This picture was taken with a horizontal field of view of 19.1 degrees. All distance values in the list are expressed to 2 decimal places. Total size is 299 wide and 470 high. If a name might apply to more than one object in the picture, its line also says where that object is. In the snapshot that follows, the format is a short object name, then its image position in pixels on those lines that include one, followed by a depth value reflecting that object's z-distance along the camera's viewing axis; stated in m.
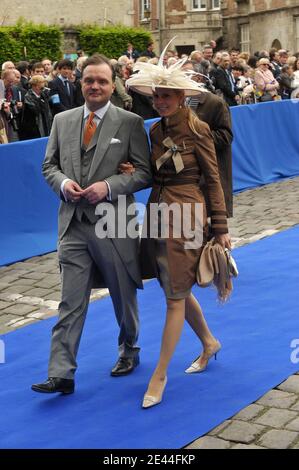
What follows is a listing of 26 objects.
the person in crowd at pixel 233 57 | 18.58
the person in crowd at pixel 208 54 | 18.03
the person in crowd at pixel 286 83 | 18.19
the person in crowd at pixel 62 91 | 12.81
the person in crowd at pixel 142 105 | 13.55
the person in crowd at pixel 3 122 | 11.62
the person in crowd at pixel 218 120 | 7.12
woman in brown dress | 5.30
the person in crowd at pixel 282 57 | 20.39
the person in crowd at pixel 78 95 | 12.88
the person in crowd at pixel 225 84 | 15.67
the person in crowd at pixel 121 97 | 12.88
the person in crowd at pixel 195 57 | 16.90
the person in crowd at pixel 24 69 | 14.44
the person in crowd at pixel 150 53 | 23.38
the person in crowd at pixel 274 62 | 19.22
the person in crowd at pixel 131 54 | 25.24
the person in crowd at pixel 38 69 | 13.41
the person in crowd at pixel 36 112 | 12.01
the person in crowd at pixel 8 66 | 12.73
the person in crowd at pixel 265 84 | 17.16
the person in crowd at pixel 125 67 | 15.13
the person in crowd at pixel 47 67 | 15.69
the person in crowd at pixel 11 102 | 11.77
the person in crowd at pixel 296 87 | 18.02
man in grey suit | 5.41
